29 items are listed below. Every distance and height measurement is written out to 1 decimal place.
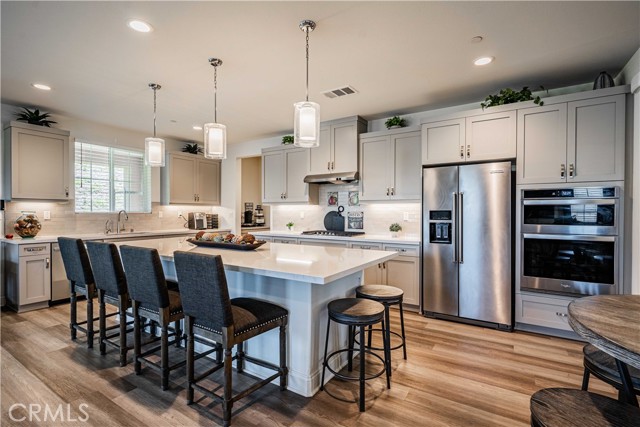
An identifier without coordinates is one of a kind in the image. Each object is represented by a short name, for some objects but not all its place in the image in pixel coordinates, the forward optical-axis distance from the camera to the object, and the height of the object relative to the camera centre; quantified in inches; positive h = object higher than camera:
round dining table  37.7 -16.0
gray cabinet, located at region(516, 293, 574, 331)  121.4 -39.5
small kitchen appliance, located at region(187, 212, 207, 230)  243.8 -7.9
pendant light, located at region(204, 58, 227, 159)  106.7 +23.8
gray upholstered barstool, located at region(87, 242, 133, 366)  96.3 -21.5
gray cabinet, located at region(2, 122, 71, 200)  154.8 +24.9
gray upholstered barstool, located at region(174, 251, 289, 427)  68.9 -25.5
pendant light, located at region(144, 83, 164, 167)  123.6 +23.5
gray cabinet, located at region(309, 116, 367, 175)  180.1 +38.3
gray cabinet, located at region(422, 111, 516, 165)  131.9 +32.4
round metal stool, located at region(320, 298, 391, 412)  77.2 -26.3
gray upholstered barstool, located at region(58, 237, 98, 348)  107.2 -21.5
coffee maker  295.4 -3.8
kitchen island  78.8 -23.7
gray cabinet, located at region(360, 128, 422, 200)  162.9 +24.9
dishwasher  160.7 -35.4
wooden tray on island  110.1 -12.4
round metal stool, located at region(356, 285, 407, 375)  87.8 -25.6
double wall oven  112.8 -10.8
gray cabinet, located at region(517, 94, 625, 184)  113.0 +26.9
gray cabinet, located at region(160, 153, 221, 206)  223.9 +23.3
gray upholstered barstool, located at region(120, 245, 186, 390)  83.1 -23.7
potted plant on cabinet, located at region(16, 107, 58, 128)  162.6 +48.8
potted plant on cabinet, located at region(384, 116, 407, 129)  169.3 +48.2
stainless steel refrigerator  130.2 -13.8
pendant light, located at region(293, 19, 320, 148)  88.3 +25.4
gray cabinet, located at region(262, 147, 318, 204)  202.8 +23.5
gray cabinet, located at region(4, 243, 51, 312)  149.5 -31.7
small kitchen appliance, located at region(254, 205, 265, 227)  302.1 -4.9
